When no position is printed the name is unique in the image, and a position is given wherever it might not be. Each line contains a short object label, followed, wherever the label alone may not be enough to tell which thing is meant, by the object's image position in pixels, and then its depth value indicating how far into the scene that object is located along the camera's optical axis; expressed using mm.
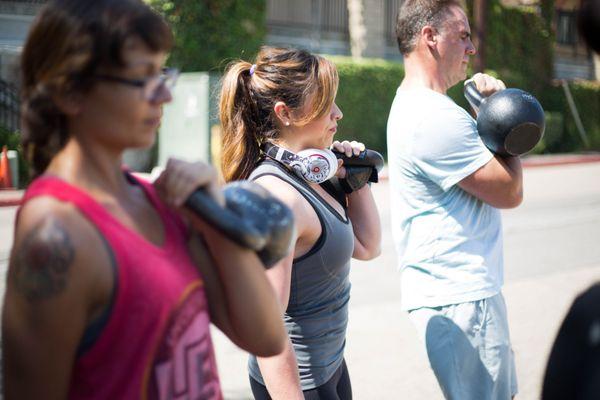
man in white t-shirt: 2674
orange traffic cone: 13023
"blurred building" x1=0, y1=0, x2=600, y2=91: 23438
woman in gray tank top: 2420
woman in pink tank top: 1280
